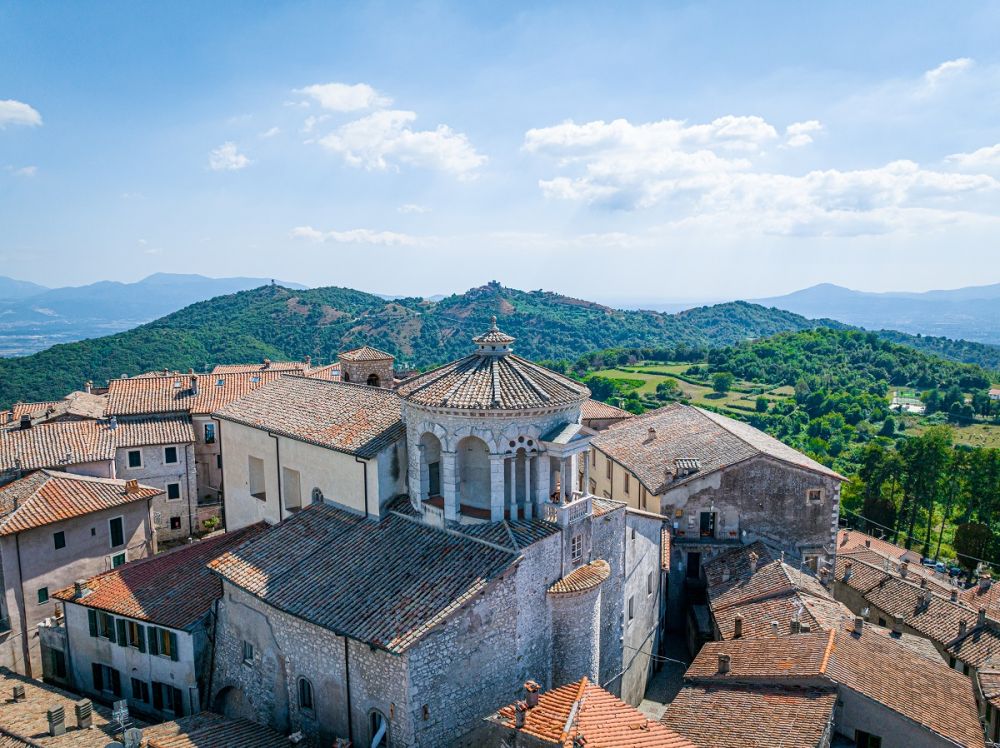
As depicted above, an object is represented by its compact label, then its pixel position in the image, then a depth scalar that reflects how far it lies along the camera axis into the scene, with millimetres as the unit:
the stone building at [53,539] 30500
